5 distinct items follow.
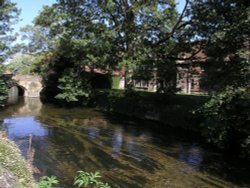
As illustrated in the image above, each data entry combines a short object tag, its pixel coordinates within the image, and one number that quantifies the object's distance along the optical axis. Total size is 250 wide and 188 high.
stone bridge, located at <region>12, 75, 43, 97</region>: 28.95
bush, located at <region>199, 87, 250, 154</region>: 9.04
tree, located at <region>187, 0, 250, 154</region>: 9.02
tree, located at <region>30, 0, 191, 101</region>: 15.76
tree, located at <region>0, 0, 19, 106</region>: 19.91
